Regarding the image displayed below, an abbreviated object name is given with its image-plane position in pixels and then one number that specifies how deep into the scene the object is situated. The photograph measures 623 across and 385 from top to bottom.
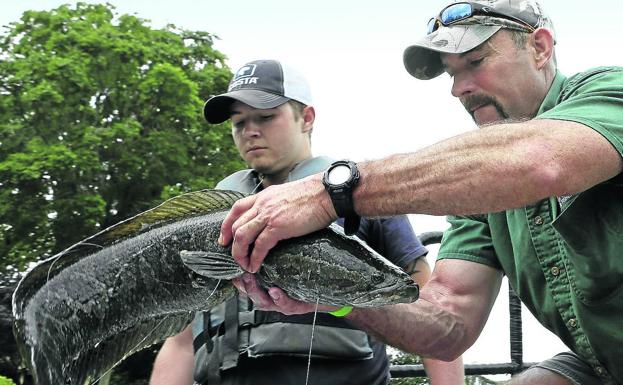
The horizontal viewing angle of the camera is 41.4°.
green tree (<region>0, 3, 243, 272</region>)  21.97
